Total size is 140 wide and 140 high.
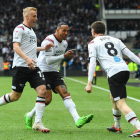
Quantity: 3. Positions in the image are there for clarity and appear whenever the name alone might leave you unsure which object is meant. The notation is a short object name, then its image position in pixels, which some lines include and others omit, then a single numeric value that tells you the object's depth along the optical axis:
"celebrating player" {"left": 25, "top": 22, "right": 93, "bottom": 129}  12.11
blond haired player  11.32
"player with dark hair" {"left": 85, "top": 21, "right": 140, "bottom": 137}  10.21
